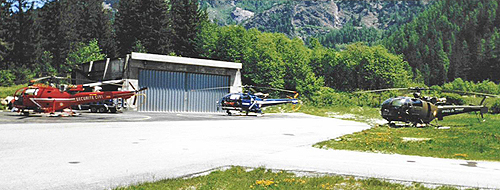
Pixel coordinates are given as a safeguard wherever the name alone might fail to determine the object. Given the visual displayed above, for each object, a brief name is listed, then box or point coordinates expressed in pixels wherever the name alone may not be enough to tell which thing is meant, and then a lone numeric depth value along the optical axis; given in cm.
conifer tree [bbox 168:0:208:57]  8212
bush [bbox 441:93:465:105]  8160
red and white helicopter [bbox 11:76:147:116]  2998
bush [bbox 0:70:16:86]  6412
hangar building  4606
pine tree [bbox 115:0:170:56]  8019
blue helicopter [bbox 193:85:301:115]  3909
